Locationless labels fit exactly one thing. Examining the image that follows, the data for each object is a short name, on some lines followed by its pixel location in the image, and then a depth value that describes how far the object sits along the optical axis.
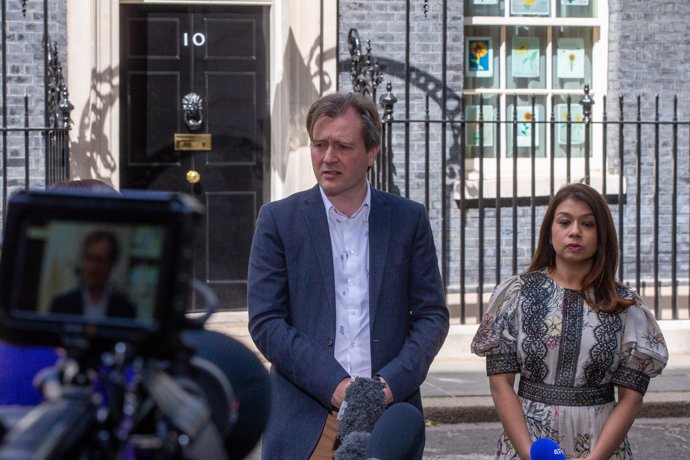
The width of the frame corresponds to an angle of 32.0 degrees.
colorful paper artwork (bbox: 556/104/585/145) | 10.18
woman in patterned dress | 3.69
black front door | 9.57
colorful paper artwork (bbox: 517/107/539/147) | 10.15
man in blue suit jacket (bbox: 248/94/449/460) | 3.40
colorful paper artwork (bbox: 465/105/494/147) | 10.11
